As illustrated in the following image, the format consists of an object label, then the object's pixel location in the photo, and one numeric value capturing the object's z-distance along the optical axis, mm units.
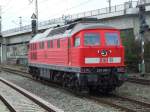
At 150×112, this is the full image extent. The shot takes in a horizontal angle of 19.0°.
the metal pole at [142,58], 30172
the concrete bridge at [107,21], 41972
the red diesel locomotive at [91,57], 19125
